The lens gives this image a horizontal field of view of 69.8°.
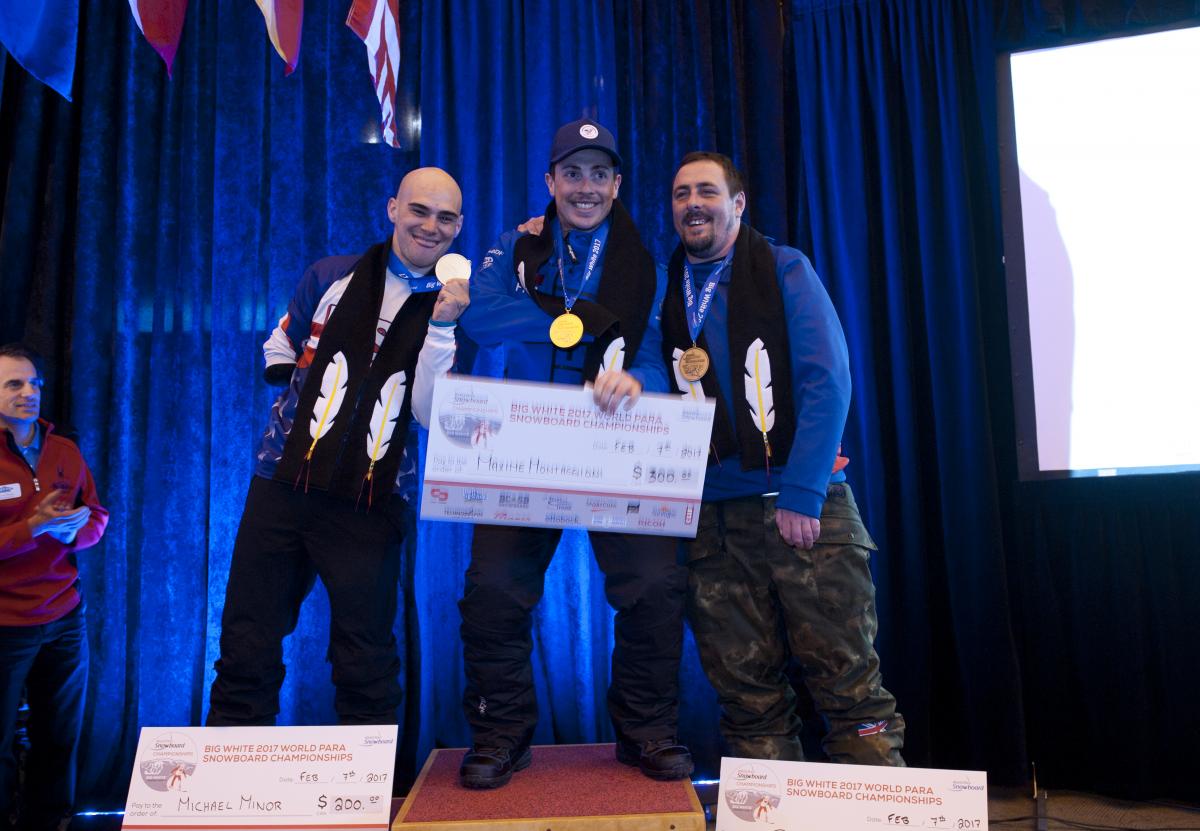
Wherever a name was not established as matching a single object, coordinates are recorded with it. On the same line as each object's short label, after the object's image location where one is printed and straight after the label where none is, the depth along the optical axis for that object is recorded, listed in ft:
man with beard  7.15
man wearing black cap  7.14
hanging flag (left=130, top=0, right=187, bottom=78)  9.47
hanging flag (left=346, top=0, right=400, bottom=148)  10.24
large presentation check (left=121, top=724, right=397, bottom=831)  6.06
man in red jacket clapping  8.68
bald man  7.47
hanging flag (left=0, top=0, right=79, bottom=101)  8.76
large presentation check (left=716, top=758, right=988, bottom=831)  5.79
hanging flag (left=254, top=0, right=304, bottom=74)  9.59
